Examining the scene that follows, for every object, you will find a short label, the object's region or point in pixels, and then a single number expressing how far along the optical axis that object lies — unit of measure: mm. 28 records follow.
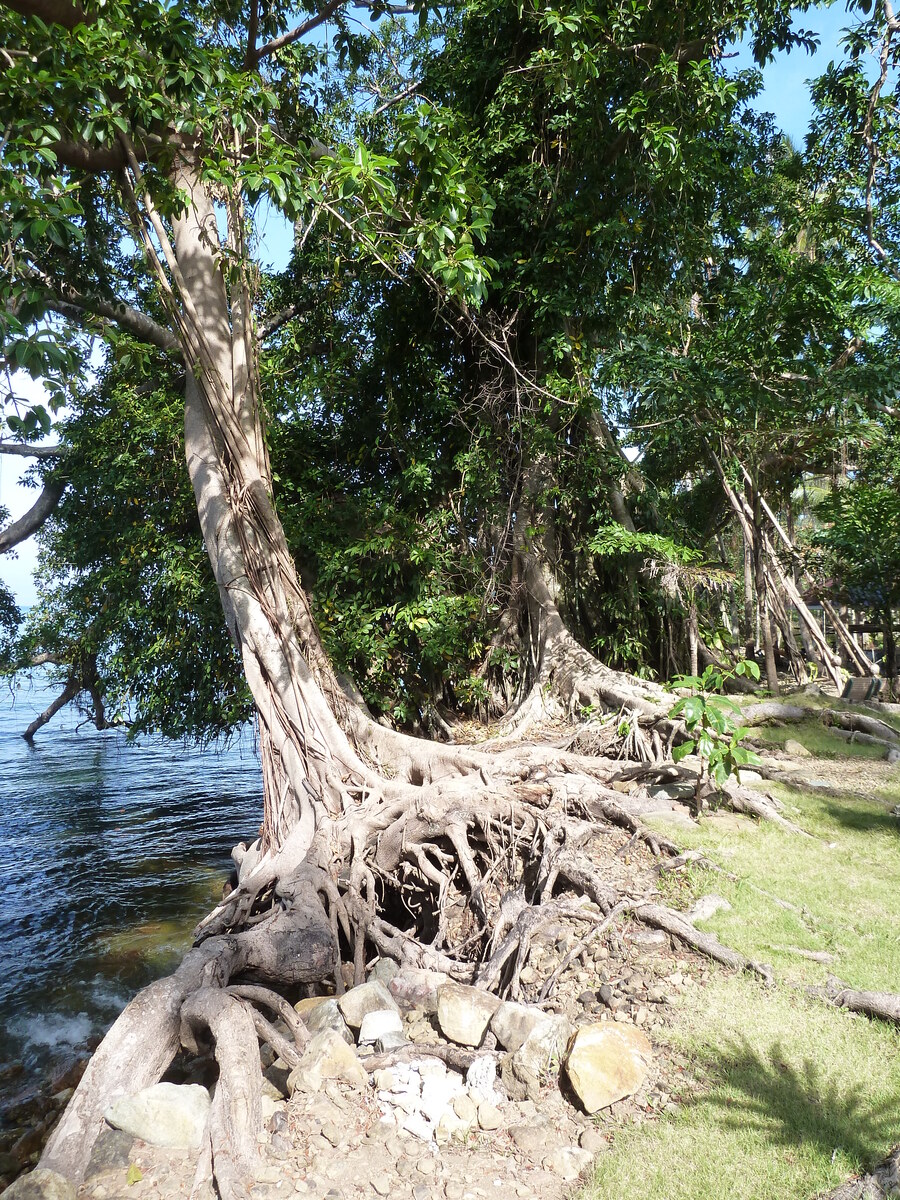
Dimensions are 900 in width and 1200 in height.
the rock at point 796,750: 7852
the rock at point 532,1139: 3240
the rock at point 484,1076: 3562
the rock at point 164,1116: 3439
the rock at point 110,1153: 3297
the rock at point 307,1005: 4633
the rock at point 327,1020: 4152
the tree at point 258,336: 4102
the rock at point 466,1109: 3453
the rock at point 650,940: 4363
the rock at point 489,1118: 3414
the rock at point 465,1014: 3969
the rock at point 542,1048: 3576
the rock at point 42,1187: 3053
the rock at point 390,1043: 3971
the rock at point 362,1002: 4320
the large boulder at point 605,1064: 3387
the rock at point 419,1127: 3404
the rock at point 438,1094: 3508
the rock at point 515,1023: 3754
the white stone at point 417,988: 4557
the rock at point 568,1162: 3107
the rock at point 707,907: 4559
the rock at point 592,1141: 3191
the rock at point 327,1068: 3697
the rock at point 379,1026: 4078
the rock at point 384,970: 4922
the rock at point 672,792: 6336
